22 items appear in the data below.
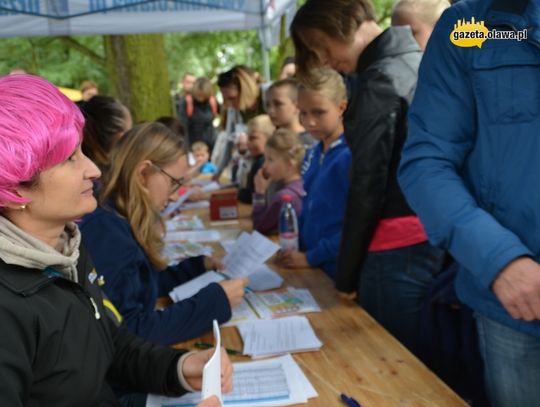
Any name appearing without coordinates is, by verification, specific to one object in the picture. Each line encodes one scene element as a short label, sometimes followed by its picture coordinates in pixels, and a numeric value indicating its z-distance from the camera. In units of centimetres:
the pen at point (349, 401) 120
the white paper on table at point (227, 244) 267
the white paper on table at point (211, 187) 447
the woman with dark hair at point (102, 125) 262
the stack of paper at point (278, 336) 149
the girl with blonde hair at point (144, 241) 155
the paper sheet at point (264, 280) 201
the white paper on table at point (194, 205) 390
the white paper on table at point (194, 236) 293
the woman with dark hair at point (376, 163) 165
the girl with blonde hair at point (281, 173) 284
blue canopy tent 372
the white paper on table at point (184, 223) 325
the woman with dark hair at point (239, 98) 451
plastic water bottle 261
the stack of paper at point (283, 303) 177
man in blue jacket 104
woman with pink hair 89
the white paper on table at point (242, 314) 172
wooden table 124
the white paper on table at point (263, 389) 125
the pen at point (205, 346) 151
